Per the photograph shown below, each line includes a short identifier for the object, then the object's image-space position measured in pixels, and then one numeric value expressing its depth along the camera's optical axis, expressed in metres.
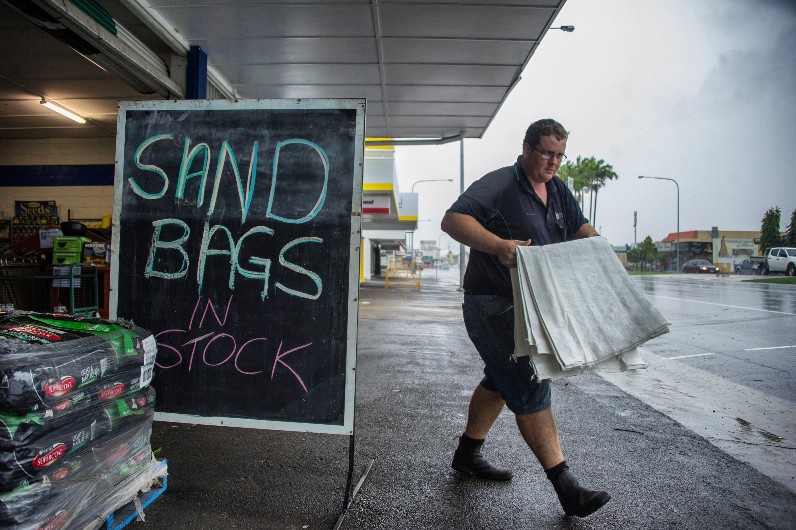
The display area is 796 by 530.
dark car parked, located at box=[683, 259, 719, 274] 47.19
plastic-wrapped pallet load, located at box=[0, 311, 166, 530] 1.66
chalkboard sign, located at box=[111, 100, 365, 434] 2.63
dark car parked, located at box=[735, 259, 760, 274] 42.97
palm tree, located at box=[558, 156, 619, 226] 57.40
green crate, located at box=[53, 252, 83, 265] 6.39
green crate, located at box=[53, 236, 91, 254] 6.42
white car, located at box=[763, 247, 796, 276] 32.81
